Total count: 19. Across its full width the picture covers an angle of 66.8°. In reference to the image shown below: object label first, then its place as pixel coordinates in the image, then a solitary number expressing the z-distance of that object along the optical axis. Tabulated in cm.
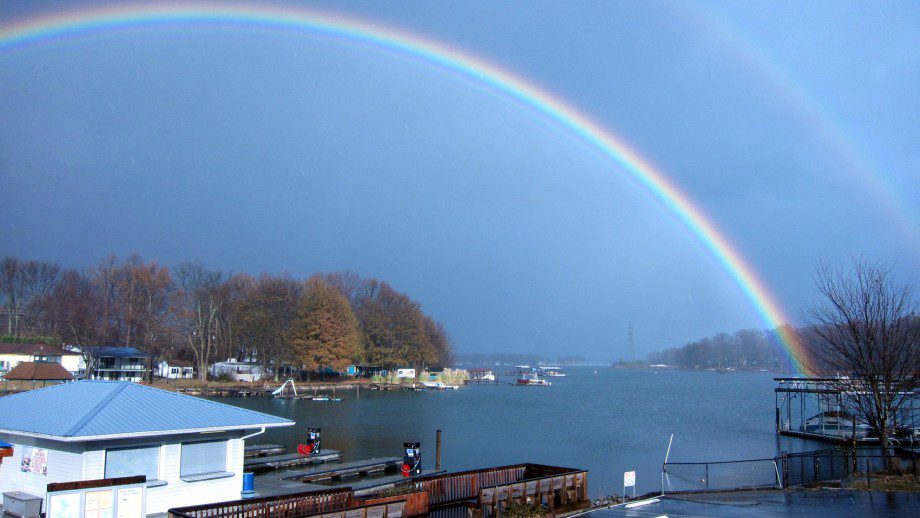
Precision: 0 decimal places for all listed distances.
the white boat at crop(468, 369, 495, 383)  18702
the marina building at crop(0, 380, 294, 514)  1705
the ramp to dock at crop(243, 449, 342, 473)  3234
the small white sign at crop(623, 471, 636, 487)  2303
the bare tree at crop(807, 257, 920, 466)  2689
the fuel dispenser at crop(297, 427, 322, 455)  3691
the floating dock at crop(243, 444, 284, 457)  3741
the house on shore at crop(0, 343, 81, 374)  8894
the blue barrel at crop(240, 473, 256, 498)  2203
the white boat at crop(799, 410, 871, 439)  5038
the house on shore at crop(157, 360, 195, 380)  11031
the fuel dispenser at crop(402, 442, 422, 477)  3141
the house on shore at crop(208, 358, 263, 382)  11006
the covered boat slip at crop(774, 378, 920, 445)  4628
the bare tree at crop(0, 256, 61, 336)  11619
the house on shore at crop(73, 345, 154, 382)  9596
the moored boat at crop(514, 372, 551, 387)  17838
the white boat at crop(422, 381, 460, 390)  12731
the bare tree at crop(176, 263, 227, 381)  10394
